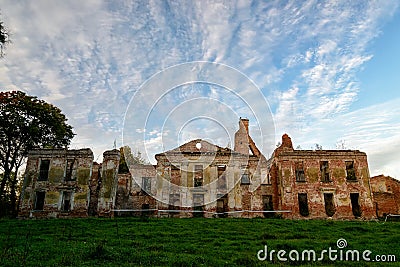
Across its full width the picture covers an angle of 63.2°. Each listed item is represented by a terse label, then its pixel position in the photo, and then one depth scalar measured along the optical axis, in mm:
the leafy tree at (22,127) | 31156
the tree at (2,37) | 15797
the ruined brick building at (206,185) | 28422
